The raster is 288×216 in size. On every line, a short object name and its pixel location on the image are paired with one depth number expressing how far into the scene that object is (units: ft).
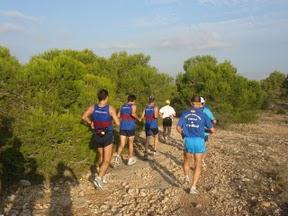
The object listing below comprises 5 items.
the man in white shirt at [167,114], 27.26
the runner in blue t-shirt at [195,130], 15.17
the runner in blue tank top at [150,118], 22.39
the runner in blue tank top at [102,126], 15.91
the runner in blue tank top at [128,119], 19.92
